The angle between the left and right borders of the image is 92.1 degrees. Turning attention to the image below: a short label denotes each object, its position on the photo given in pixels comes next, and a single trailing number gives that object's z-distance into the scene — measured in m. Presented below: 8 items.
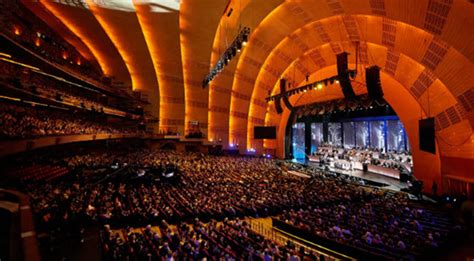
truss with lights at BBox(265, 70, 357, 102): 12.31
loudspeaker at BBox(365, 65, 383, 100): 11.20
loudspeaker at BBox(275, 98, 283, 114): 19.79
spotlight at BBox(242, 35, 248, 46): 11.82
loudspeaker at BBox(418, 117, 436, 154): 11.55
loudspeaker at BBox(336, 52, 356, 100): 12.04
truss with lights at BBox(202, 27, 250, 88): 11.86
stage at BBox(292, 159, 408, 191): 15.00
